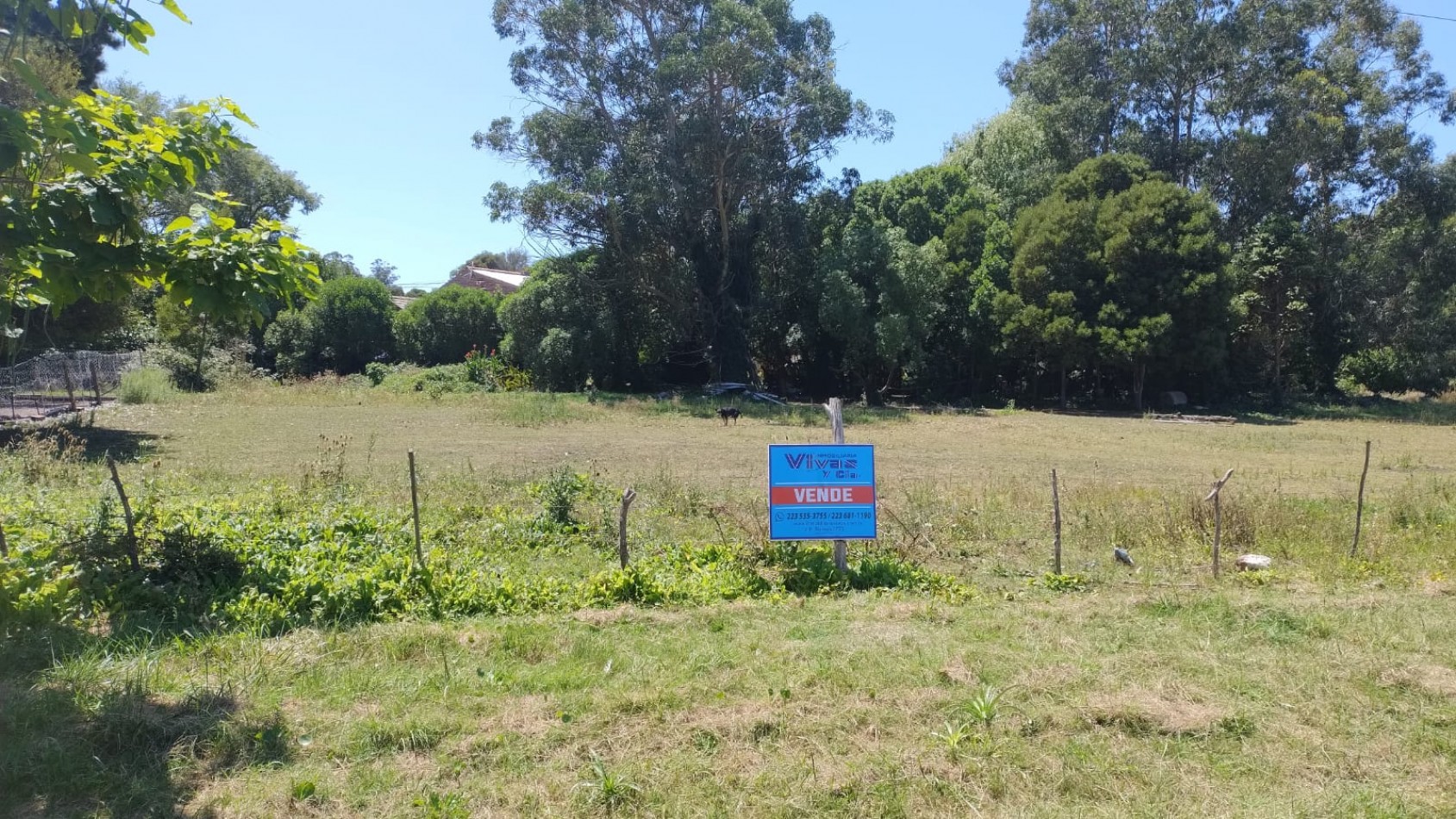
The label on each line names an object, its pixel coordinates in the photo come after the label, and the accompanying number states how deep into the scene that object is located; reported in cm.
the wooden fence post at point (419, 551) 738
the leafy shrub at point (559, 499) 984
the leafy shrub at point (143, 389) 2834
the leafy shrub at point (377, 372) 4266
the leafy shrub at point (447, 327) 4772
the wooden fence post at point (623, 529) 789
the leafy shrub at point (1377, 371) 4012
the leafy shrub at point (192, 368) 3516
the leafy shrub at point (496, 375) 4003
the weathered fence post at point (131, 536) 688
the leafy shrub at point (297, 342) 4772
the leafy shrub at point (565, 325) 3806
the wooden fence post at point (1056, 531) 830
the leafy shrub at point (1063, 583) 814
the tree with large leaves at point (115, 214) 448
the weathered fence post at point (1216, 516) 844
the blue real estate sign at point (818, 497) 834
